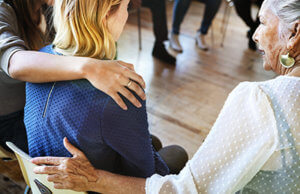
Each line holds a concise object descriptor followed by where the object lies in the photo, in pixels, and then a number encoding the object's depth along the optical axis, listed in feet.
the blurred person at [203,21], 11.17
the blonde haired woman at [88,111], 2.58
